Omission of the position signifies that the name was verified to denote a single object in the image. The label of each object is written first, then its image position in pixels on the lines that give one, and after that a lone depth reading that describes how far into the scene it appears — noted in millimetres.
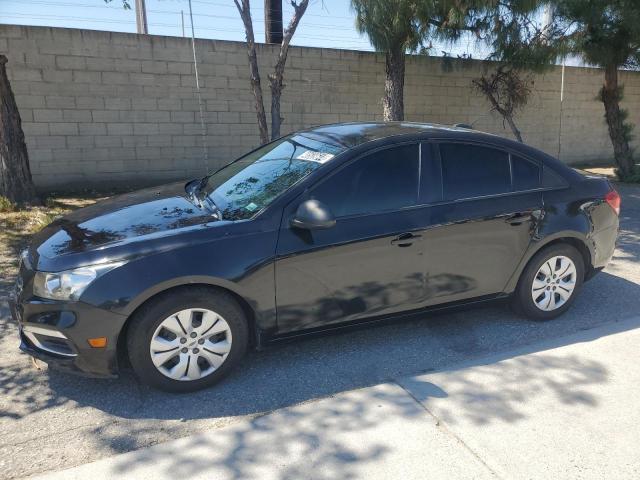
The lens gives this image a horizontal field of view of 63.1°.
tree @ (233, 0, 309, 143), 7699
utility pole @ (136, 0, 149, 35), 11823
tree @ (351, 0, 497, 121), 8266
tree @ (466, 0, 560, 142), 8836
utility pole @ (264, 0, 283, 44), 10492
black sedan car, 3006
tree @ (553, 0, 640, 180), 8859
